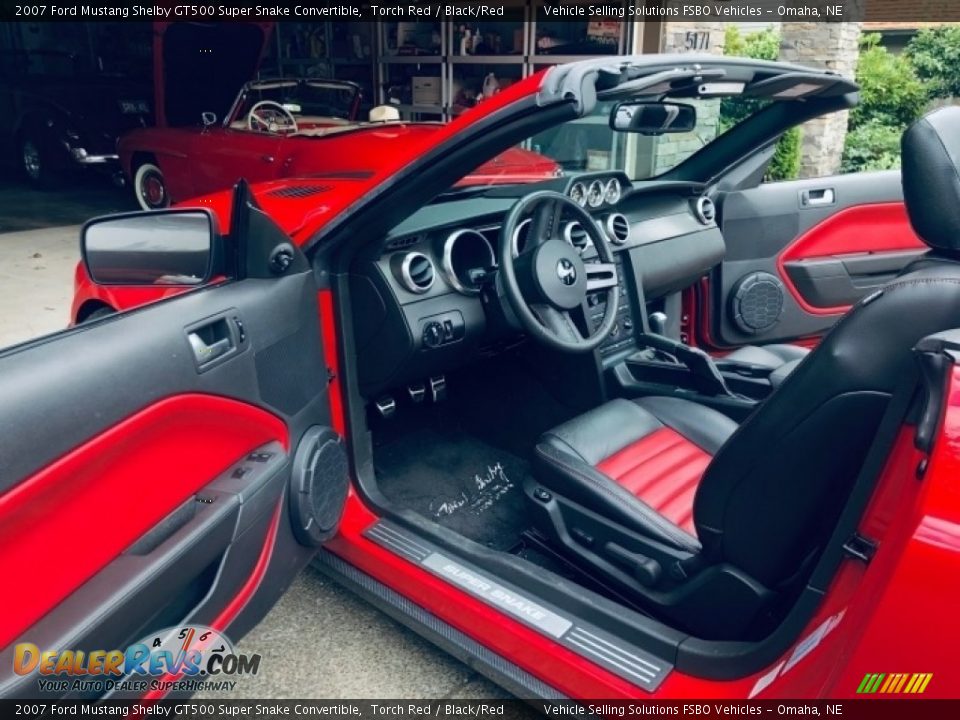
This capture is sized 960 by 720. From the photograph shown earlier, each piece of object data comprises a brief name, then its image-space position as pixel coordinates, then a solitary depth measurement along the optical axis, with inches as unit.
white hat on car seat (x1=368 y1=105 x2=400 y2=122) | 243.3
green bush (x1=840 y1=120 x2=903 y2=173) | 360.5
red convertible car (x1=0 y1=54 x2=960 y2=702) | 48.9
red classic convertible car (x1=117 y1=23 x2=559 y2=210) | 222.7
